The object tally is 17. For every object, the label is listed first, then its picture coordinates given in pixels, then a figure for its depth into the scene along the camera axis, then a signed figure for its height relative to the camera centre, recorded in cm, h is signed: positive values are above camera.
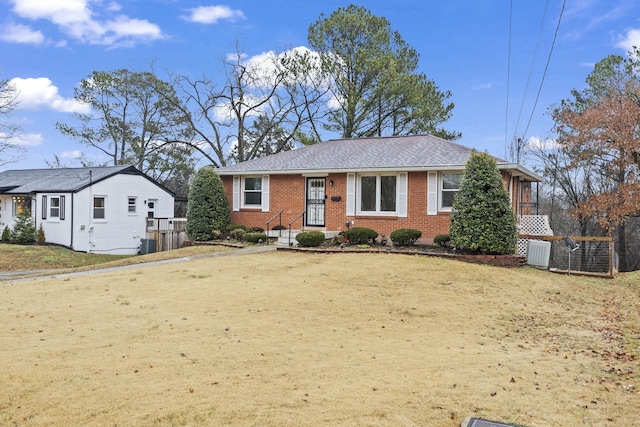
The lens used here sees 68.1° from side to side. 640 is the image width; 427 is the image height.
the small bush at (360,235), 1623 -80
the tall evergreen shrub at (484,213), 1397 +1
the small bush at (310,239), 1584 -93
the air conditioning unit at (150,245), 2416 -186
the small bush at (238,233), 1882 -92
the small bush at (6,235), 2538 -153
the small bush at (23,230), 2506 -124
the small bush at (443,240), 1539 -88
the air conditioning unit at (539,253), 1479 -123
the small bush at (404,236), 1567 -78
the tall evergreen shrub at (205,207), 1905 +10
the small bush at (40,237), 2501 -158
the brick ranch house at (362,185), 1680 +104
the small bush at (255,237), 1783 -102
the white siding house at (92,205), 2434 +16
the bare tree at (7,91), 2631 +643
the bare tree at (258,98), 3366 +824
